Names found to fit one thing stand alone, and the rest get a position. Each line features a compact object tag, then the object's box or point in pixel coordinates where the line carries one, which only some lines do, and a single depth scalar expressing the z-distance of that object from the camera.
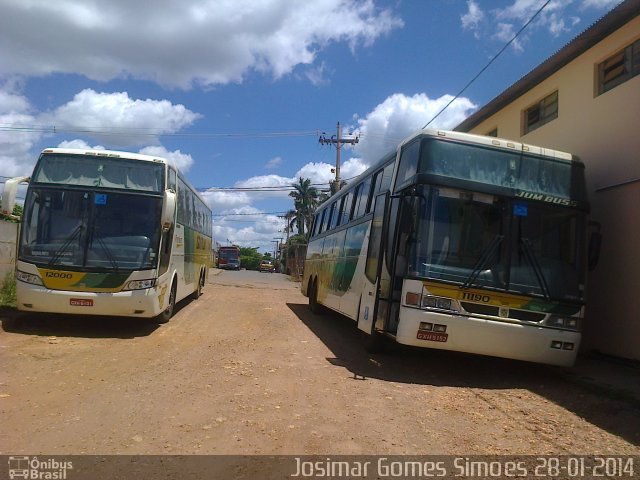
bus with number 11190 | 7.30
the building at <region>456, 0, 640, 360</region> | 8.88
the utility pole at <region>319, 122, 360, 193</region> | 36.05
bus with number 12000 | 9.45
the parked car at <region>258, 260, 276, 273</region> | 74.00
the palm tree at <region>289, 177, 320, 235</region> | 68.69
